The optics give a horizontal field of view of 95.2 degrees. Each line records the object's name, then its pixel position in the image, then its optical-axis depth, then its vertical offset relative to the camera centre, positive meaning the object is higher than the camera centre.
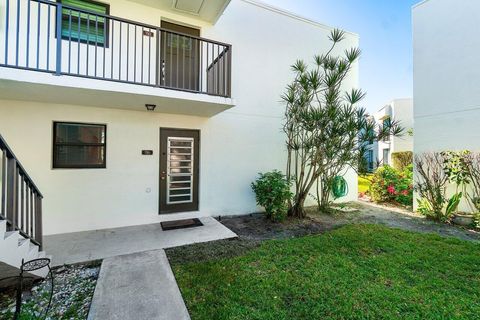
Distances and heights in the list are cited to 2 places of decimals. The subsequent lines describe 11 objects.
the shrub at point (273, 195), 6.04 -0.94
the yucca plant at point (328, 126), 6.01 +1.00
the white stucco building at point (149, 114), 4.57 +1.18
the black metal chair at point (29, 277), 2.20 -1.38
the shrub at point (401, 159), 12.39 +0.20
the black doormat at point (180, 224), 5.46 -1.66
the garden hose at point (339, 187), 8.45 -0.98
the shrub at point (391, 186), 8.49 -0.95
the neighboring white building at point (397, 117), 17.80 +3.97
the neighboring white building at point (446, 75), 6.24 +2.72
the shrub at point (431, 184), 6.61 -0.67
